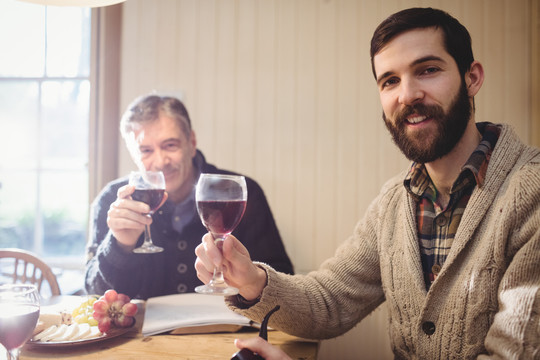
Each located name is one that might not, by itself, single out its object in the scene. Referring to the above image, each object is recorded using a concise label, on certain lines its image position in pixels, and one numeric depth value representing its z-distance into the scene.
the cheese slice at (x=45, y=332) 1.05
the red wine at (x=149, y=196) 1.36
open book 1.17
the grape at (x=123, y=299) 1.18
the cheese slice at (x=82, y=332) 1.07
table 1.02
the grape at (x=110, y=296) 1.17
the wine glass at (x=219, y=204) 0.97
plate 1.02
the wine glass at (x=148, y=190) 1.36
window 2.76
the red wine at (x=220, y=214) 0.97
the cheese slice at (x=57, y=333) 1.04
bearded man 0.98
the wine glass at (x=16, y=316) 0.81
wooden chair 1.73
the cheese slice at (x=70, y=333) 1.05
